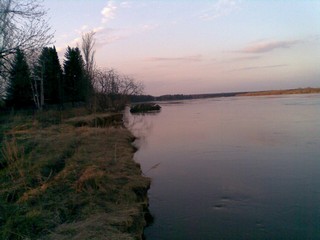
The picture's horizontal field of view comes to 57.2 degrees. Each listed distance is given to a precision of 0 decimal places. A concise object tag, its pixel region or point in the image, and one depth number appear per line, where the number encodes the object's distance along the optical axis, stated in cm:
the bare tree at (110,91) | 3844
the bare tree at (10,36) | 1042
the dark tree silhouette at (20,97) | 3113
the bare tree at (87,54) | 3359
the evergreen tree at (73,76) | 3791
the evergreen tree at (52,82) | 3525
